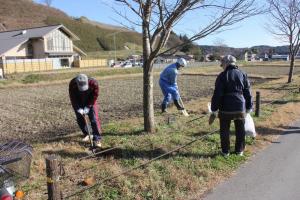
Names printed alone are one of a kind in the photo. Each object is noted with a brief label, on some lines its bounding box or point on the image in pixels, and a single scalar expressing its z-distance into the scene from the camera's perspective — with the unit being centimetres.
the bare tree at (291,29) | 2148
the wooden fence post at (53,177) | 414
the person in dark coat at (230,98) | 621
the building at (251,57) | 10781
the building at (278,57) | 10169
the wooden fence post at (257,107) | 1014
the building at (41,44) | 5124
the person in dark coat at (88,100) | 697
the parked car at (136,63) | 6174
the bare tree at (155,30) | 702
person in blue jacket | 1080
